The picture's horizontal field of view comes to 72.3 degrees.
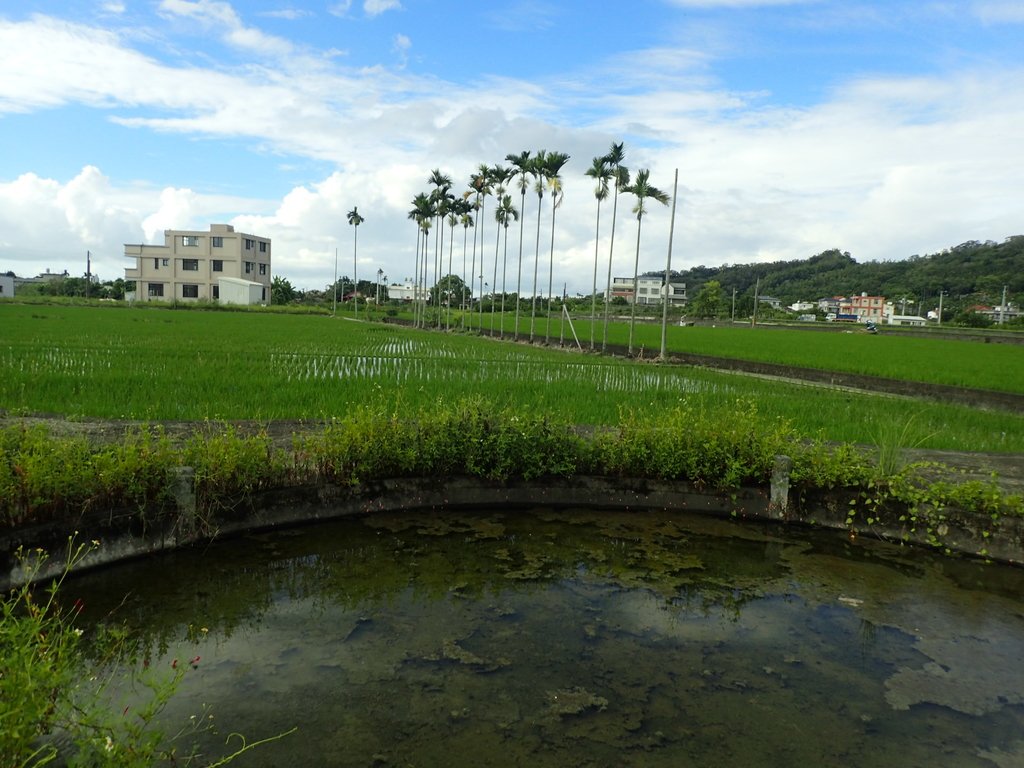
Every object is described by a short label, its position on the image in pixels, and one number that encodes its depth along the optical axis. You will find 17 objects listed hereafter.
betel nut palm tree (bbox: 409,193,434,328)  52.97
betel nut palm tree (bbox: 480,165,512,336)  40.02
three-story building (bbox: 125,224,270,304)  66.38
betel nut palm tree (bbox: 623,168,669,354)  25.77
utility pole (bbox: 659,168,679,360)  22.42
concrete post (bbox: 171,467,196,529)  5.34
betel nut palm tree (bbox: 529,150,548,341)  34.41
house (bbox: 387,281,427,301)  120.44
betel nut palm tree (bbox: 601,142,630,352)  28.05
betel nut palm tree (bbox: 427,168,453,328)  49.88
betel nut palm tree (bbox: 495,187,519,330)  43.75
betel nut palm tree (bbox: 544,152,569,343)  34.03
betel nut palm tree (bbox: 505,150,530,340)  35.12
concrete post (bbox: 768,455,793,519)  6.75
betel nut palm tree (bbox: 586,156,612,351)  28.64
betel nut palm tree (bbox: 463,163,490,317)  42.22
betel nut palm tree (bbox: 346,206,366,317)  72.73
